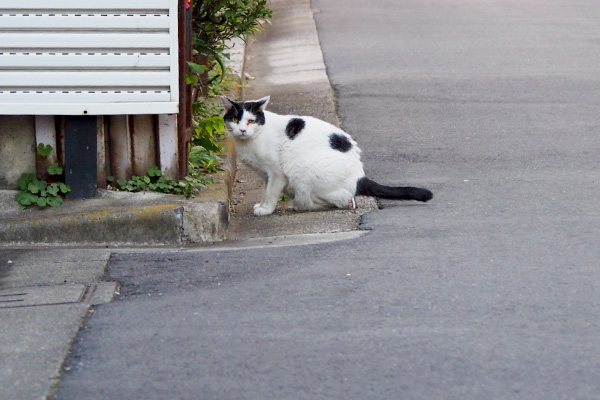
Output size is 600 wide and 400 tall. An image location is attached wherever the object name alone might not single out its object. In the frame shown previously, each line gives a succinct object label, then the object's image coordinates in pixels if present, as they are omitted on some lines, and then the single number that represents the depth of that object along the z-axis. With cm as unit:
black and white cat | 1313
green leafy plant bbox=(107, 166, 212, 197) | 1213
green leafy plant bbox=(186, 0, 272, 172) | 1426
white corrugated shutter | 1120
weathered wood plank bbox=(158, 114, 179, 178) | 1217
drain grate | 890
